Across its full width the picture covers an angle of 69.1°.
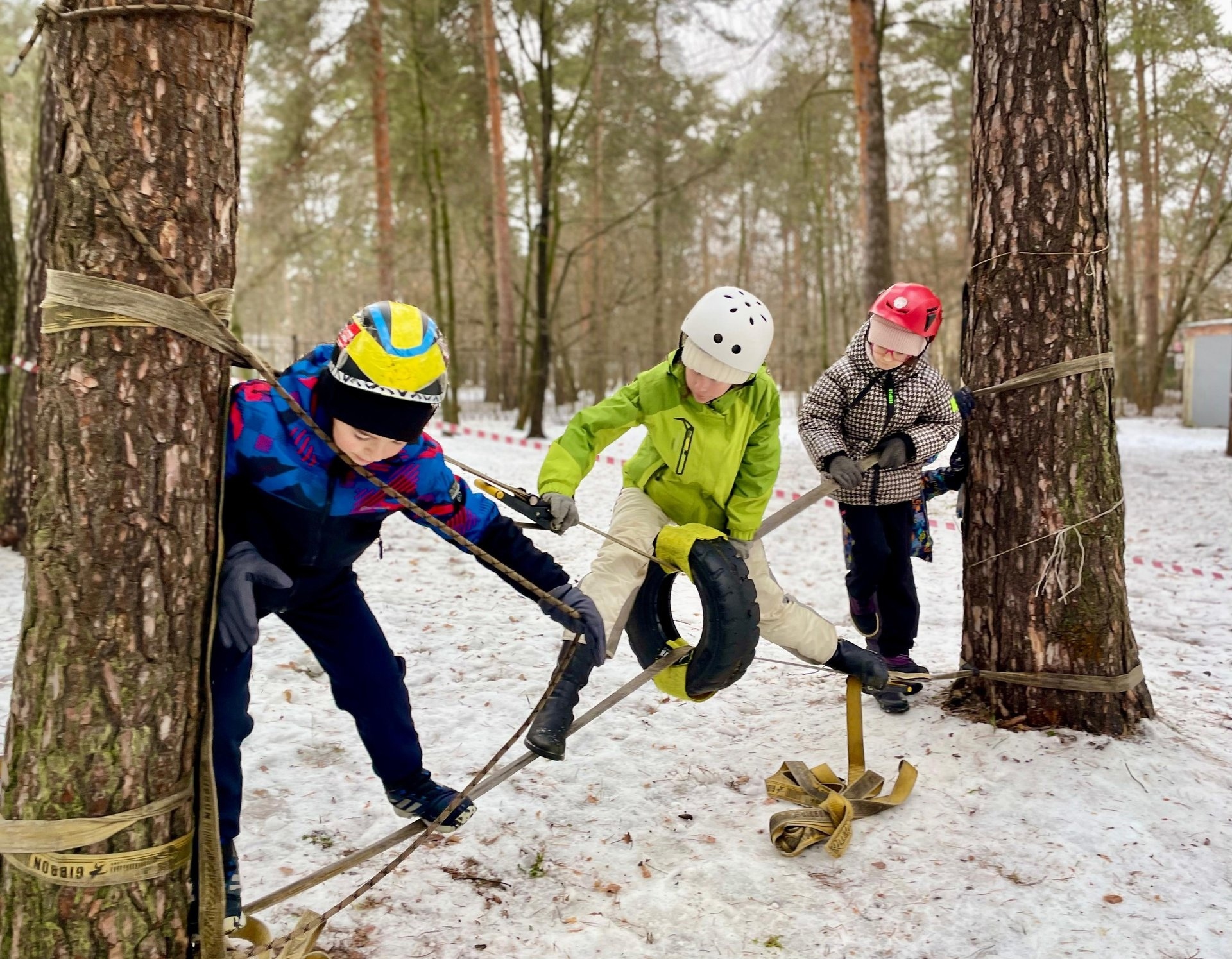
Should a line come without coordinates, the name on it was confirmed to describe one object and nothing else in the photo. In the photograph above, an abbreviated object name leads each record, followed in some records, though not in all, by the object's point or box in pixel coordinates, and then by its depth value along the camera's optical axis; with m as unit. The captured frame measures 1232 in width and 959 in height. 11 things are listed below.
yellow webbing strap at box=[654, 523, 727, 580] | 2.79
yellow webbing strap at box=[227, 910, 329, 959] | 2.09
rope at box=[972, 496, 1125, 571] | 3.31
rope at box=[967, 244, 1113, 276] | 3.31
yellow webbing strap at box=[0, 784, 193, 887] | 1.77
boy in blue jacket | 2.03
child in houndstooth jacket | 3.51
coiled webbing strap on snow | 2.70
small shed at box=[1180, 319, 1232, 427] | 14.98
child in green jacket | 2.89
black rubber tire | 2.63
